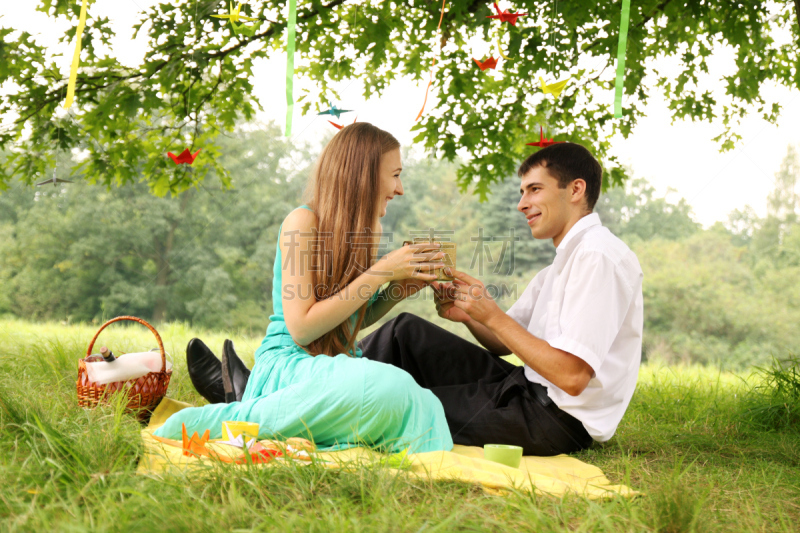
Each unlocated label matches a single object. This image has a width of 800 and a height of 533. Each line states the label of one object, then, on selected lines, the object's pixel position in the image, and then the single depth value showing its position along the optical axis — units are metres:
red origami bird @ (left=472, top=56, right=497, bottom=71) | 3.97
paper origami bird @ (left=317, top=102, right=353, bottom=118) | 3.07
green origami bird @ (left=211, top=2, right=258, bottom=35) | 3.88
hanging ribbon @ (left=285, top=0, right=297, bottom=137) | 2.68
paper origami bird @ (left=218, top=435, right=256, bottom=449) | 2.09
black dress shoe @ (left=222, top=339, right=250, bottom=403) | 2.94
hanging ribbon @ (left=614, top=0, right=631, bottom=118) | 2.87
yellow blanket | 1.90
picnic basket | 2.80
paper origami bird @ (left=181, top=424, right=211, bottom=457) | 1.99
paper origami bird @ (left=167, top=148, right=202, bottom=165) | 4.61
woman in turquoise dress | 2.27
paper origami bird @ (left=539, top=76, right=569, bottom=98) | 2.88
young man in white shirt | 2.27
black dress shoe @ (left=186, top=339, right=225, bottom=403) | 3.16
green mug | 2.24
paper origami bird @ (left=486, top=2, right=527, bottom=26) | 3.43
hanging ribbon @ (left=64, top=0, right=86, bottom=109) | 2.70
